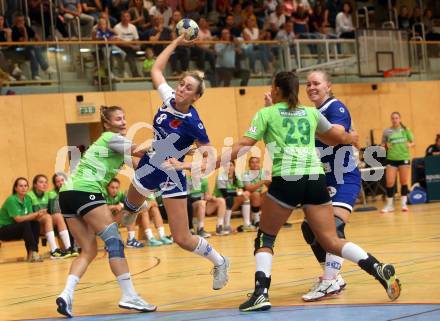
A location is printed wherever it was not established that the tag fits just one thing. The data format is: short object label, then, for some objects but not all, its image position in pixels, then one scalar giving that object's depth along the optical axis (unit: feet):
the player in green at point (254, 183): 56.49
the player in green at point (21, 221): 46.32
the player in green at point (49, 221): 47.11
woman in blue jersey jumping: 26.91
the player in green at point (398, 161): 61.00
